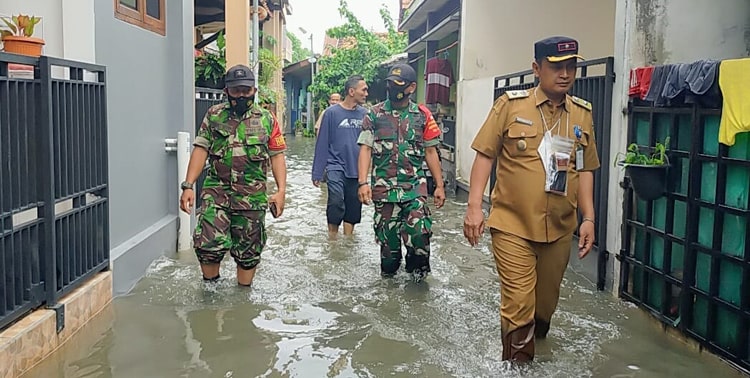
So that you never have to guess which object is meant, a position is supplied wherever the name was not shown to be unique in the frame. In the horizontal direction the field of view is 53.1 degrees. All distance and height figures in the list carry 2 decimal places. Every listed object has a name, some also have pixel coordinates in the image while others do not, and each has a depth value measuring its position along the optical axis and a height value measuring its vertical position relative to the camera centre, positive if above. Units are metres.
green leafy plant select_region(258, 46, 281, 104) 19.73 +1.35
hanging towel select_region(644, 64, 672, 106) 5.13 +0.30
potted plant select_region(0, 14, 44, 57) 4.73 +0.49
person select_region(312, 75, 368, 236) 8.34 -0.35
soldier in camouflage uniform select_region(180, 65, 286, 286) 5.82 -0.42
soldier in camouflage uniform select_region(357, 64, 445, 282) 6.32 -0.37
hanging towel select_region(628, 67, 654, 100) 5.46 +0.33
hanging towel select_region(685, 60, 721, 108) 4.54 +0.27
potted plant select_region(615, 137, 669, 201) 5.06 -0.31
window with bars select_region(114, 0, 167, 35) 6.44 +0.97
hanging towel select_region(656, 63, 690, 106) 4.84 +0.28
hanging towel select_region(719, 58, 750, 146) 4.15 +0.17
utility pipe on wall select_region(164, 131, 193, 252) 7.68 -0.51
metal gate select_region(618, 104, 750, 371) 4.33 -0.70
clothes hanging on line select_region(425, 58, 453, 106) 16.28 +0.93
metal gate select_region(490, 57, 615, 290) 6.20 -0.03
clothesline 17.10 +1.81
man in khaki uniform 4.27 -0.34
